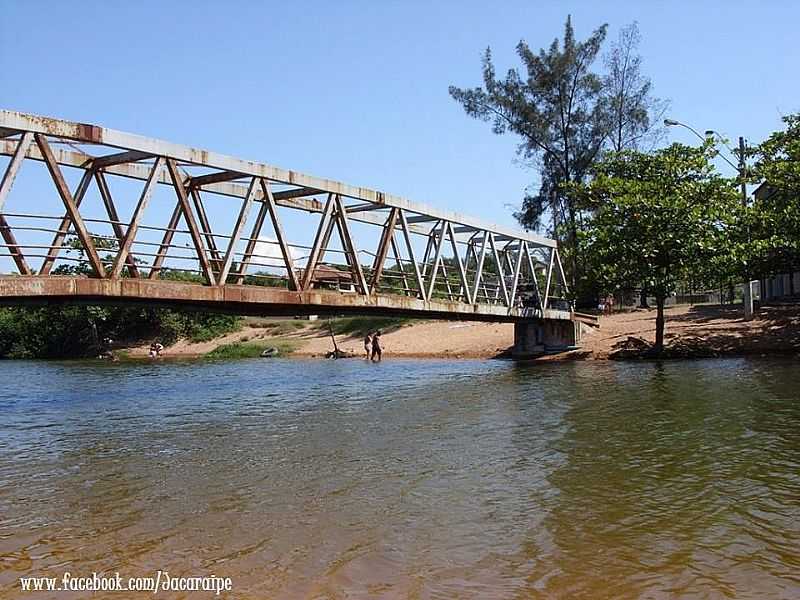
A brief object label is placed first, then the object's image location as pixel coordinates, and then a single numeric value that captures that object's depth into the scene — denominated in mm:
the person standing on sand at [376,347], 41406
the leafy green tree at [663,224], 28188
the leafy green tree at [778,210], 26797
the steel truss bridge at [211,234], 13961
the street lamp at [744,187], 29289
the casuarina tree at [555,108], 44000
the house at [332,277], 21828
